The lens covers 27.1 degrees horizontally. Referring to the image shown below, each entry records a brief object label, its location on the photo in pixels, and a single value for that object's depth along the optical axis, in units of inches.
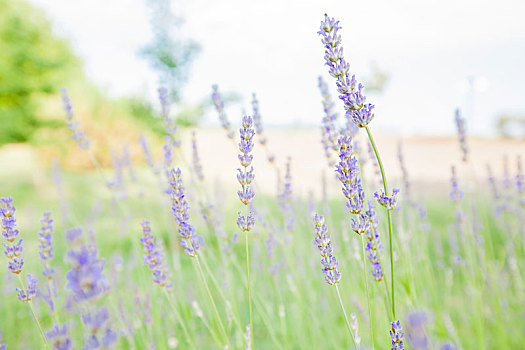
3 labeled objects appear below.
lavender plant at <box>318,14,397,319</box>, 25.0
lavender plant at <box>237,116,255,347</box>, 26.0
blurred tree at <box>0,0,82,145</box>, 296.2
